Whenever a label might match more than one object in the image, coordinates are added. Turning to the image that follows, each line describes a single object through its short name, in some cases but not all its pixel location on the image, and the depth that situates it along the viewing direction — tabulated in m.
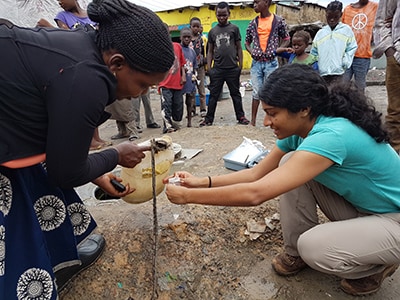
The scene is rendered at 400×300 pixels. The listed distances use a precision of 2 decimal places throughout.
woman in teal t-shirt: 1.47
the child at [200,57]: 6.89
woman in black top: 1.09
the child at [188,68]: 5.44
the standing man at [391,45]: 3.15
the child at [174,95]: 5.11
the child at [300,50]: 4.49
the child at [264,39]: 4.63
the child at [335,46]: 4.24
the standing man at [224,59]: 5.14
